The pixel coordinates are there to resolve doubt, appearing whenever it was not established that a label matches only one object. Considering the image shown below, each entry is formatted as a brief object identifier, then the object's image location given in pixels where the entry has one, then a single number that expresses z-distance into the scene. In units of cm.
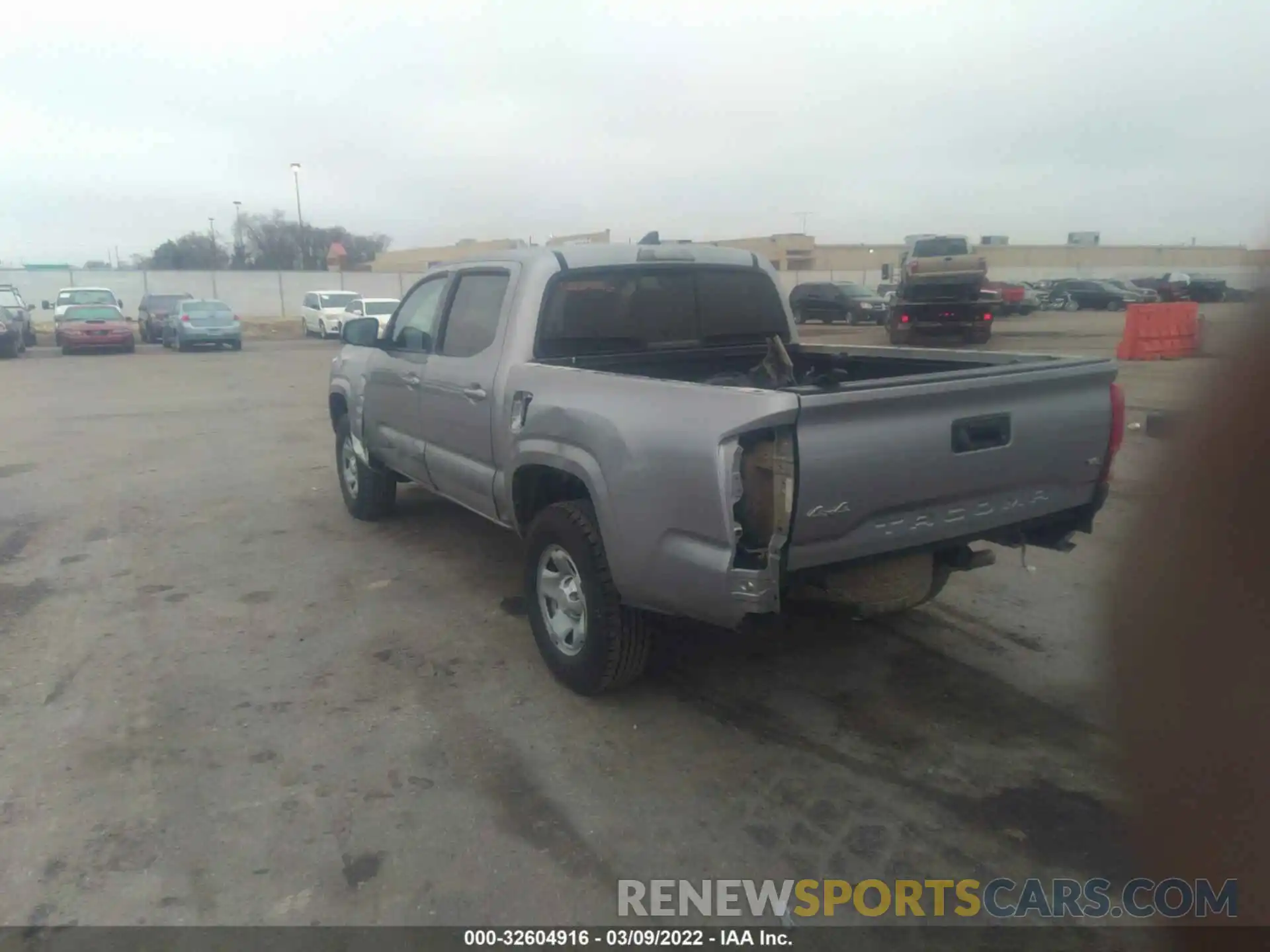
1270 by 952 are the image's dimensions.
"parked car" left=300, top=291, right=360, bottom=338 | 3606
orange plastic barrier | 1862
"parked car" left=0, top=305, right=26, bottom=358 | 2552
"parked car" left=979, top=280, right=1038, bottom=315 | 4000
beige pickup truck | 2320
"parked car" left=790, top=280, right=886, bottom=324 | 3528
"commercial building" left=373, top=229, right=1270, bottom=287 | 5491
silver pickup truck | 346
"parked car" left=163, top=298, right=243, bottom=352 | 2883
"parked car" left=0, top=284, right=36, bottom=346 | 2710
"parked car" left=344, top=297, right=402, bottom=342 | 3033
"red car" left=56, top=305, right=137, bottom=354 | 2726
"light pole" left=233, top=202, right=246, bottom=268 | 7662
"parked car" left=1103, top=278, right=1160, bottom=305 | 4278
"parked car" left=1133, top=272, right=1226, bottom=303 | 4128
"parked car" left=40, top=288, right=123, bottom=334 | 3065
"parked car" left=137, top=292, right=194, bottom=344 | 3247
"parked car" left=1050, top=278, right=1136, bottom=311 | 4362
